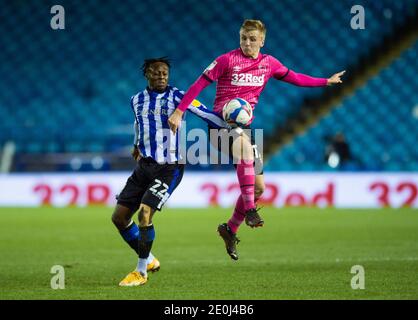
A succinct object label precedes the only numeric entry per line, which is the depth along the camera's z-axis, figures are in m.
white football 14.22
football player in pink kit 14.26
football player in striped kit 14.42
